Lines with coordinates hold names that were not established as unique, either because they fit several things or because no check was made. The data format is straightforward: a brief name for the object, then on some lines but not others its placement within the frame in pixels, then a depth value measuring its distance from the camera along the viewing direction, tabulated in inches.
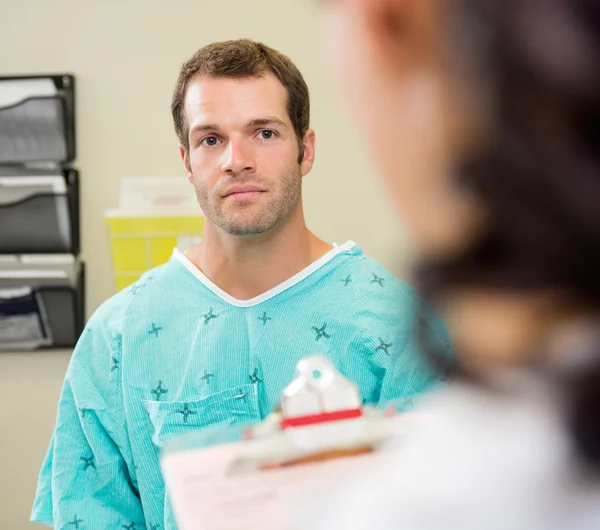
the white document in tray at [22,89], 84.0
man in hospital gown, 47.0
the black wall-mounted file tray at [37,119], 84.0
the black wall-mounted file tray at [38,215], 85.7
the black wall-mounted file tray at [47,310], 87.5
